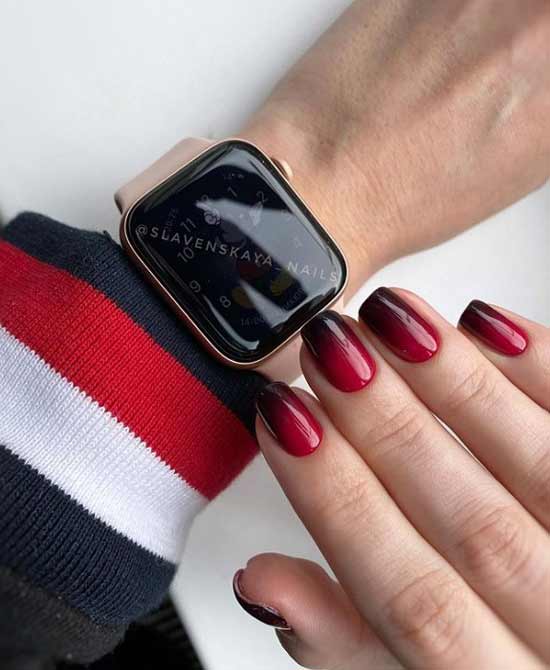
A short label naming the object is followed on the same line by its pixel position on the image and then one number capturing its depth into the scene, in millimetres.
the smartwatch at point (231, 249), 144
